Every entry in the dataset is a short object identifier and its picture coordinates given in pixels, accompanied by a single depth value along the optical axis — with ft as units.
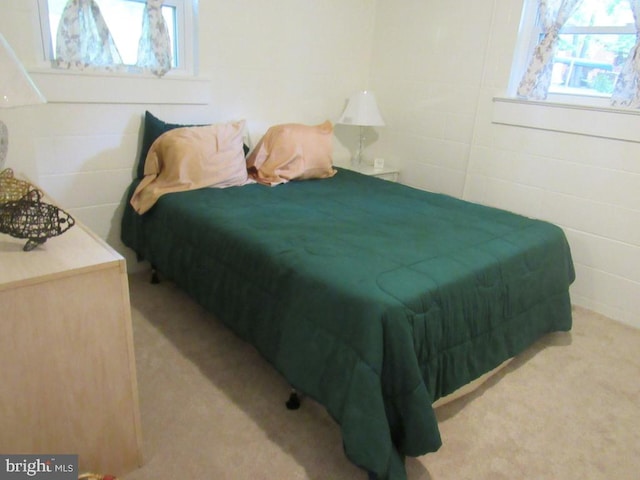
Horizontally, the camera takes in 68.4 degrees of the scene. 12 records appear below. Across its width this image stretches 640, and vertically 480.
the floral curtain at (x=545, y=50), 8.48
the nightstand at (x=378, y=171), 11.40
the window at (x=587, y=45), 8.24
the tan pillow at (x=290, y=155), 9.36
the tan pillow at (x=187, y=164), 8.14
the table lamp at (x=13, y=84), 4.21
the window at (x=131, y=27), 7.59
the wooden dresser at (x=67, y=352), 3.92
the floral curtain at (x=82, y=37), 7.64
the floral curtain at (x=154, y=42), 8.38
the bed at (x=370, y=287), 4.69
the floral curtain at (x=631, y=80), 7.79
